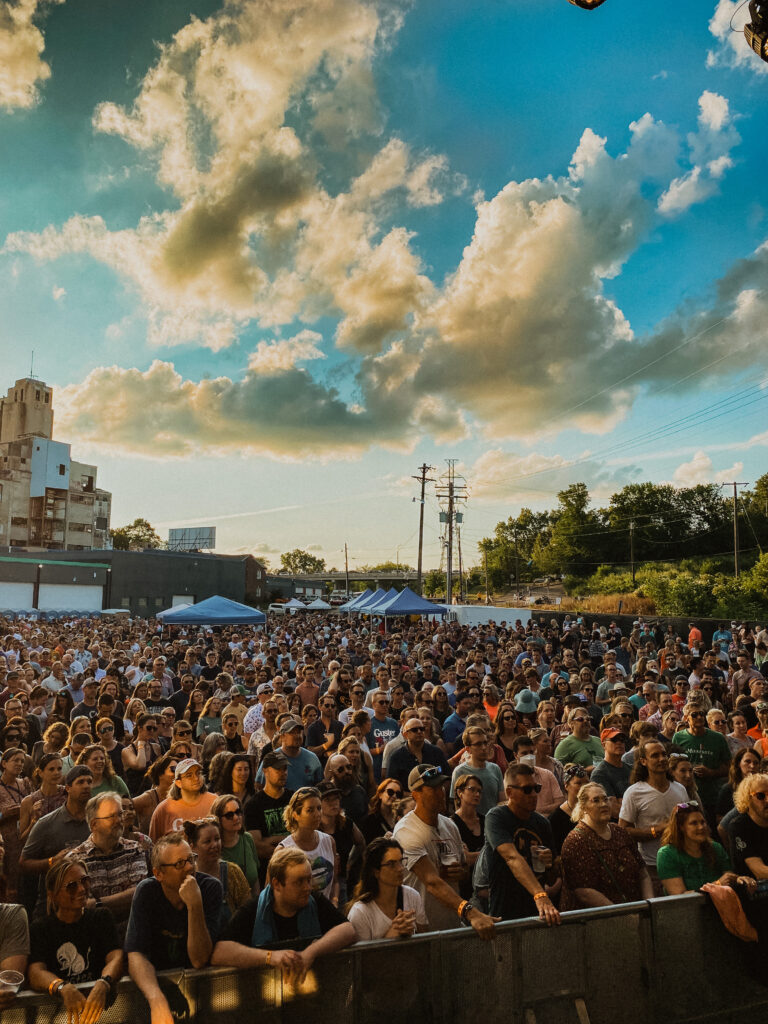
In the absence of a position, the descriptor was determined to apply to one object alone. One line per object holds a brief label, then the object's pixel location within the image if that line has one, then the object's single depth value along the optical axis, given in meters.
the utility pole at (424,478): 61.19
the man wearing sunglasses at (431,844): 3.81
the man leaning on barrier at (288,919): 3.03
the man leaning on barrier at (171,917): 2.98
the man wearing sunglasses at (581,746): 6.47
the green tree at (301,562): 179.62
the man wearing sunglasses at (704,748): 6.17
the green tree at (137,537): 125.06
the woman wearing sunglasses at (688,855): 3.90
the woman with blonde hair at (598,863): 3.92
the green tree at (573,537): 83.25
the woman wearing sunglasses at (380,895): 3.25
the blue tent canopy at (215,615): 18.75
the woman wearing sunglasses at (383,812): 4.88
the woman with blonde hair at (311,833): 3.97
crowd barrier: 2.89
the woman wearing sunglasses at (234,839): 4.18
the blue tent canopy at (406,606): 23.70
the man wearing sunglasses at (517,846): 3.76
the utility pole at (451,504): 61.13
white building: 81.81
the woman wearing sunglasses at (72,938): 2.98
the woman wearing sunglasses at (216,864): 3.74
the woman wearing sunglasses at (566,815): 4.77
